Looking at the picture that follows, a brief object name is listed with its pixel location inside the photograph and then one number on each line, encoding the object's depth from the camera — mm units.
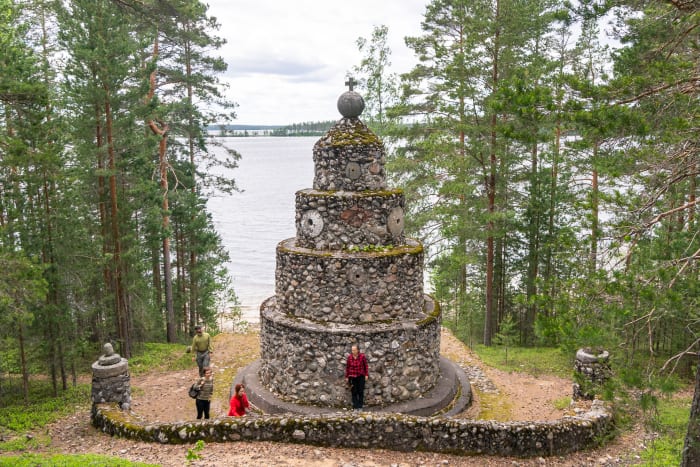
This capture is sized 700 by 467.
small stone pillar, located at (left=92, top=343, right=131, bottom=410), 8828
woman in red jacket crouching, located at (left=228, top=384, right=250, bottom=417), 8297
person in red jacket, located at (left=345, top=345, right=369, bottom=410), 8422
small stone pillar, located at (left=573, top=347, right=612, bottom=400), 8891
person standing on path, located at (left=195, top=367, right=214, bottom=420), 8531
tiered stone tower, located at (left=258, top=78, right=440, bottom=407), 8930
